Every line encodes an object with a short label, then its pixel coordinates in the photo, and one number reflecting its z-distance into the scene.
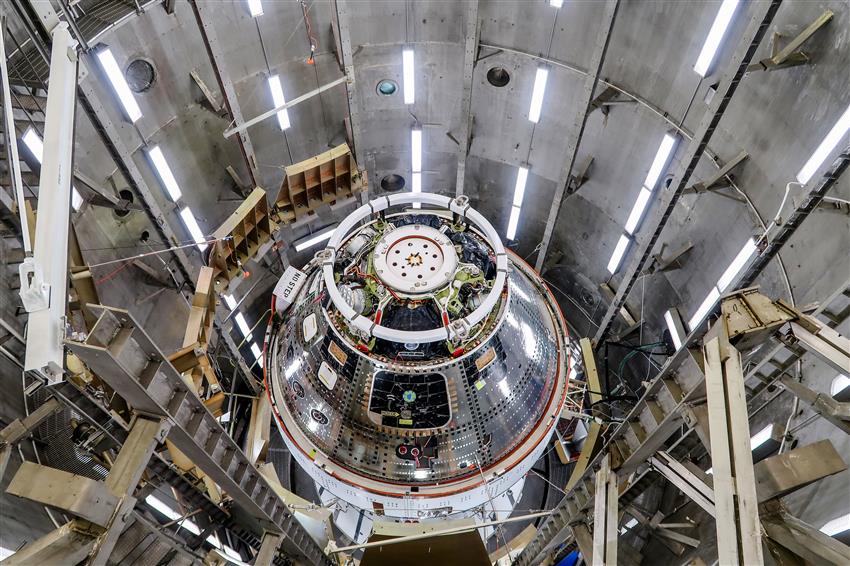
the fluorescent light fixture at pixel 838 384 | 6.04
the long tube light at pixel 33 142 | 7.02
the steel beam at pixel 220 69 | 8.90
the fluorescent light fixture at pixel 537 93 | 10.70
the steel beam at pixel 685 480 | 5.30
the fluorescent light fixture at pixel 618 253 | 11.02
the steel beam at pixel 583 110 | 8.93
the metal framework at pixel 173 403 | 4.53
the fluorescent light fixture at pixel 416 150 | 12.65
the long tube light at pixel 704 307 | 9.16
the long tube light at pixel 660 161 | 9.16
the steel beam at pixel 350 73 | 10.08
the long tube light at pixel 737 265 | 8.28
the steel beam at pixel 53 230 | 4.02
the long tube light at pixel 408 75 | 11.36
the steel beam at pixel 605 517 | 5.90
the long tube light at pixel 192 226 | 10.38
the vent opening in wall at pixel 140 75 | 8.70
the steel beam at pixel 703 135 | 6.79
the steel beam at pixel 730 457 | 4.21
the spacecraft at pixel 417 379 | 7.97
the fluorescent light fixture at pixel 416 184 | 13.52
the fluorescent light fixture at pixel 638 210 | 10.06
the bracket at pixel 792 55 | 6.46
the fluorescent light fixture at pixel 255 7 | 9.63
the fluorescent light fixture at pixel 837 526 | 5.64
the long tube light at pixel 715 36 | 7.54
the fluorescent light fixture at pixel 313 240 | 13.55
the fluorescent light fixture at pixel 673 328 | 10.24
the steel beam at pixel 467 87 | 10.36
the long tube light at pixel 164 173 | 9.45
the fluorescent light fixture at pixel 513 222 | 13.17
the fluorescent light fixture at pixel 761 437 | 7.24
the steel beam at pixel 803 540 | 4.76
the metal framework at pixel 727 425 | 4.30
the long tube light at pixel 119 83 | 8.11
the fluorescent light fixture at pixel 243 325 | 12.68
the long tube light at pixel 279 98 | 10.69
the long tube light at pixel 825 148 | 6.31
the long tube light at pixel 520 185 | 12.36
